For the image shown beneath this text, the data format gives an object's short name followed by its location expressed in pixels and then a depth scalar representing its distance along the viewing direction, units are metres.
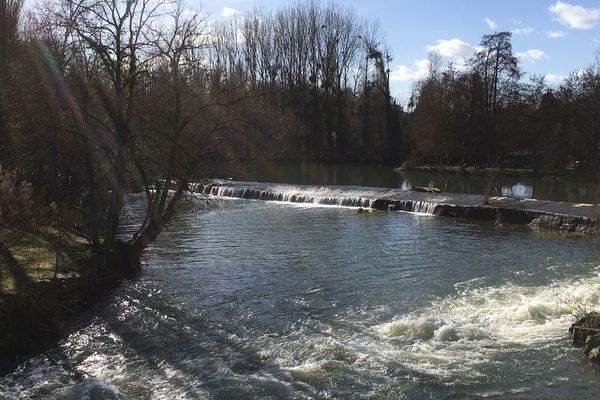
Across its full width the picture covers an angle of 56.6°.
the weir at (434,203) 19.17
